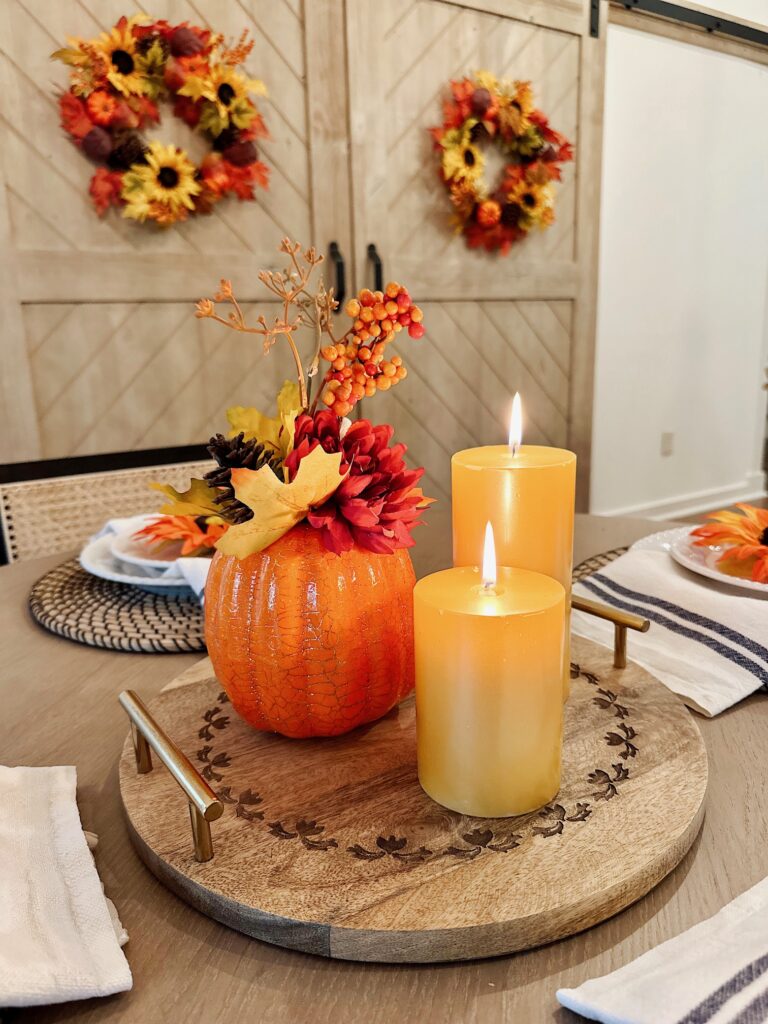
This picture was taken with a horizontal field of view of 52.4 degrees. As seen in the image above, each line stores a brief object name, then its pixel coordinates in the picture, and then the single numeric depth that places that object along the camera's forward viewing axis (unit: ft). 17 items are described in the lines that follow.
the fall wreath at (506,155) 9.06
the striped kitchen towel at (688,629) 2.10
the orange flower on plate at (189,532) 2.94
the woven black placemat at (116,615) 2.52
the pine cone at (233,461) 1.69
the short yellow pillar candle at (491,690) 1.40
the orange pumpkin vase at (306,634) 1.69
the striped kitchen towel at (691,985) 1.04
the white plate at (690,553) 2.55
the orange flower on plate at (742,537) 2.62
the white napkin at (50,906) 1.12
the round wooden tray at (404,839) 1.23
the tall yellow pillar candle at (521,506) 1.76
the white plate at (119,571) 2.88
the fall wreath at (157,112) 7.12
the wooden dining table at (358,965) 1.13
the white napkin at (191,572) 2.71
